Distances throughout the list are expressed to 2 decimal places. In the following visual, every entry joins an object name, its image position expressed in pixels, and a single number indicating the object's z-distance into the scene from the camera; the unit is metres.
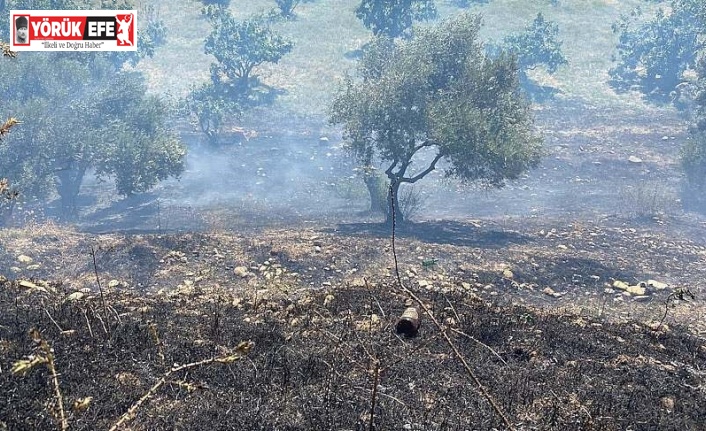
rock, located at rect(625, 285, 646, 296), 16.27
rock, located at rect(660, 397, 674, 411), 7.26
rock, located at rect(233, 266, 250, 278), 16.31
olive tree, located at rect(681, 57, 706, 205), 30.59
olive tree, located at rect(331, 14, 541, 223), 21.75
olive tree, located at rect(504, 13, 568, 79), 47.62
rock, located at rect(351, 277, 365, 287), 15.79
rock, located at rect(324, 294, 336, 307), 10.41
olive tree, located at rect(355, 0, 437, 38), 47.00
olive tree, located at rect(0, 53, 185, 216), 27.69
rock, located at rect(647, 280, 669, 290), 17.03
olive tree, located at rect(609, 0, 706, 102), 45.25
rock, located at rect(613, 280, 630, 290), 16.72
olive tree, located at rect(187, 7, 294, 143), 45.25
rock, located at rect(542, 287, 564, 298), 16.19
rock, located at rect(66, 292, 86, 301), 9.61
